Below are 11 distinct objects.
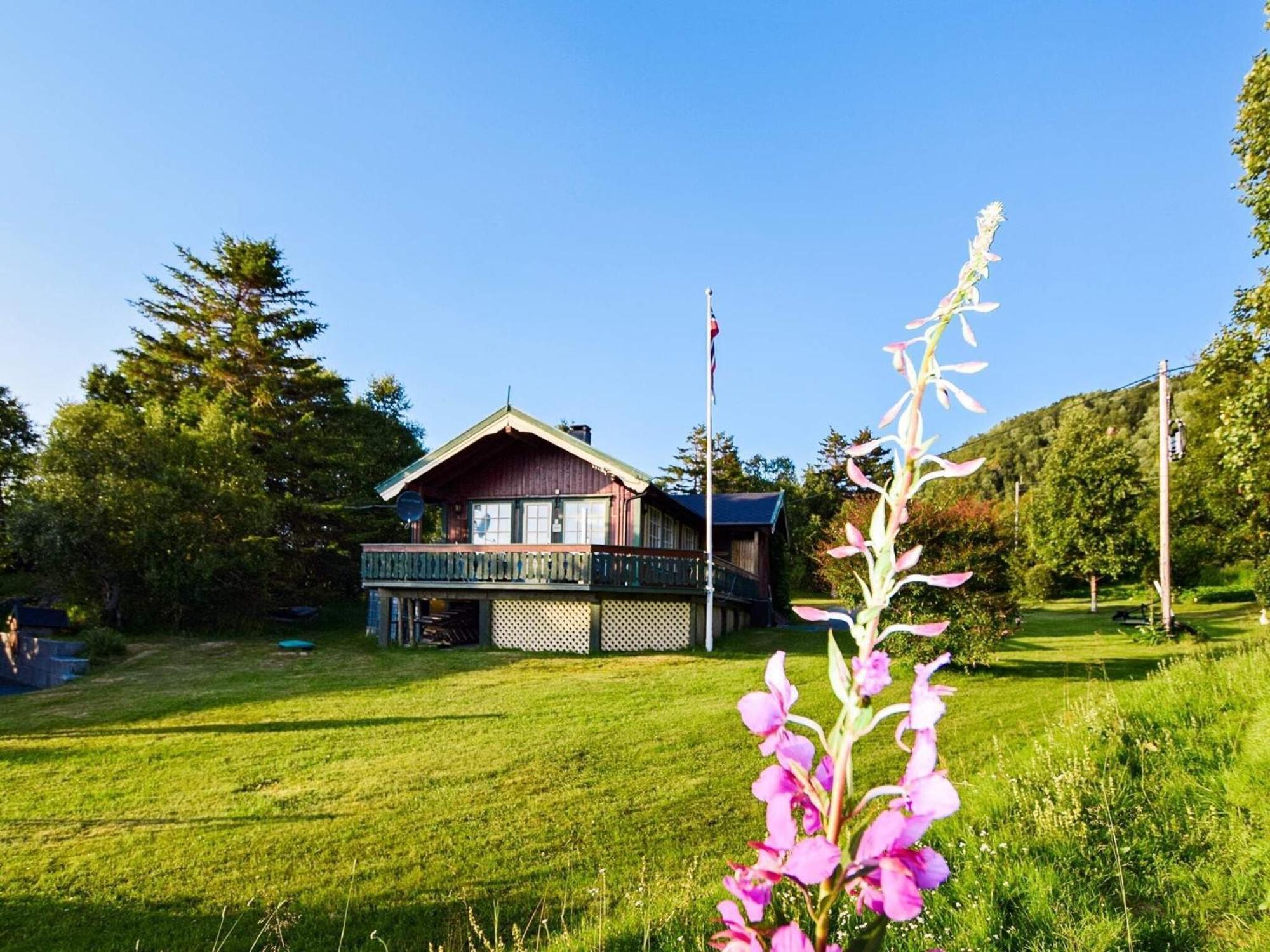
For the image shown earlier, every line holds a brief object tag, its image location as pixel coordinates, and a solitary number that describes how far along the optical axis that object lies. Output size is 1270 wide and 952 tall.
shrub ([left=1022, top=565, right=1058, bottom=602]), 31.09
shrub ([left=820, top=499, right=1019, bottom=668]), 12.17
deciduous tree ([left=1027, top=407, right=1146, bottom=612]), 26.47
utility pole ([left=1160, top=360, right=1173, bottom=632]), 16.70
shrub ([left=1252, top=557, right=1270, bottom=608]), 19.44
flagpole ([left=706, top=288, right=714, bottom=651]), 16.84
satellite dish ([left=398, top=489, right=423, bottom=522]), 20.34
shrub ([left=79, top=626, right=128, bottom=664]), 16.64
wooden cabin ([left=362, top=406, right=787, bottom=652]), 17.58
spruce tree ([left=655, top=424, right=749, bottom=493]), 43.72
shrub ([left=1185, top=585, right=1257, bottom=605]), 27.98
